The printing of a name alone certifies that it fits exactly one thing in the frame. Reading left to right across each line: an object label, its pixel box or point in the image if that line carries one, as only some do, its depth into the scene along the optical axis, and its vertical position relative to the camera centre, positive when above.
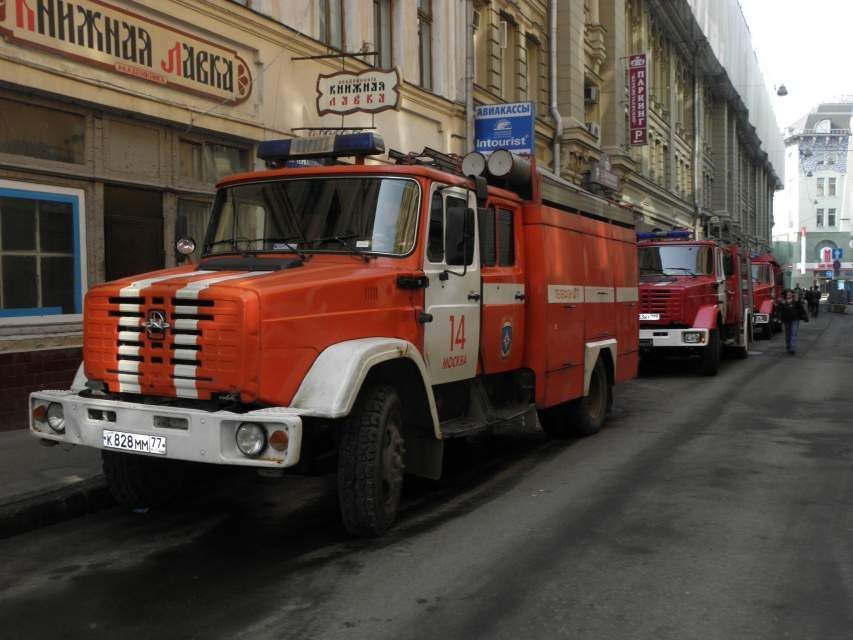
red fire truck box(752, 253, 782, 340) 26.31 +0.14
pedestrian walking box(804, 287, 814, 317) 48.44 -0.13
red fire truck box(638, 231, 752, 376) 14.88 +0.06
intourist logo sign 17.84 +3.63
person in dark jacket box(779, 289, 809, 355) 21.16 -0.56
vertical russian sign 30.92 +7.09
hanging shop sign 11.93 +2.96
